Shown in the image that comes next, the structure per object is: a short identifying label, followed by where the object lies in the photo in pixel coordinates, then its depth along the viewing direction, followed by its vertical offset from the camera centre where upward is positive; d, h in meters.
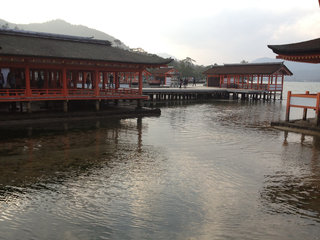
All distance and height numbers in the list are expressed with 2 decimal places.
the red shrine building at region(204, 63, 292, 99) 45.47 +2.25
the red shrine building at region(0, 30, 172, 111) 18.89 +1.52
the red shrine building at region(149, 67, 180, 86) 52.94 +1.66
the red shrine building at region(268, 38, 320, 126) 15.75 +2.05
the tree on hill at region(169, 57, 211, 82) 84.44 +4.49
